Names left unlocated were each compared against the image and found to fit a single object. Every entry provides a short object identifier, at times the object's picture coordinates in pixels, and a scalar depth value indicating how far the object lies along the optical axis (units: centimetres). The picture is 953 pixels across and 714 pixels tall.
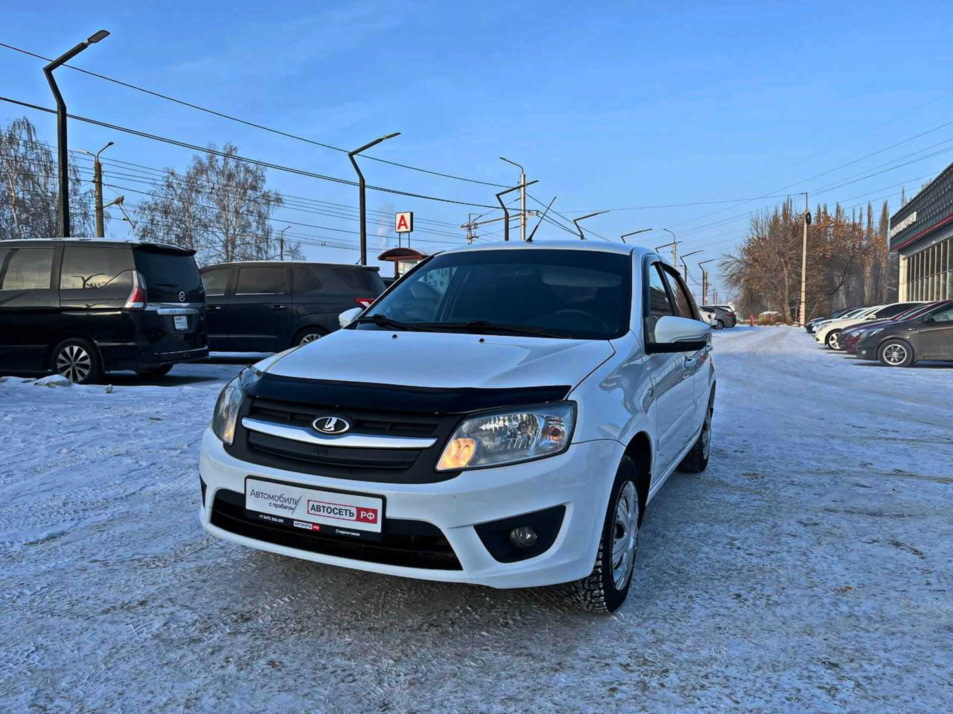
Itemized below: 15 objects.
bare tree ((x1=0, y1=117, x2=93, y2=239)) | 4041
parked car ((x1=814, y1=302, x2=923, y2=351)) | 2138
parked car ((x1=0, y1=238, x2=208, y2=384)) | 859
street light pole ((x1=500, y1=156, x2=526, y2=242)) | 3559
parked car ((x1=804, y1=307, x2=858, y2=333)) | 2879
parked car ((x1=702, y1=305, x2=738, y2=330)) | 4469
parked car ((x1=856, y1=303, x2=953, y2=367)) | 1424
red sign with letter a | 2758
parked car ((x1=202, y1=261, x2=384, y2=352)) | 1156
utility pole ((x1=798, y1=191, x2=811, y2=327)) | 5546
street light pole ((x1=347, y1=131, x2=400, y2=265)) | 2236
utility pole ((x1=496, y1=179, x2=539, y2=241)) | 3456
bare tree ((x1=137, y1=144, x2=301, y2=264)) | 4672
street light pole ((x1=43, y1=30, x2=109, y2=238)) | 1273
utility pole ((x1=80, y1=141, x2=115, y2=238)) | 2811
